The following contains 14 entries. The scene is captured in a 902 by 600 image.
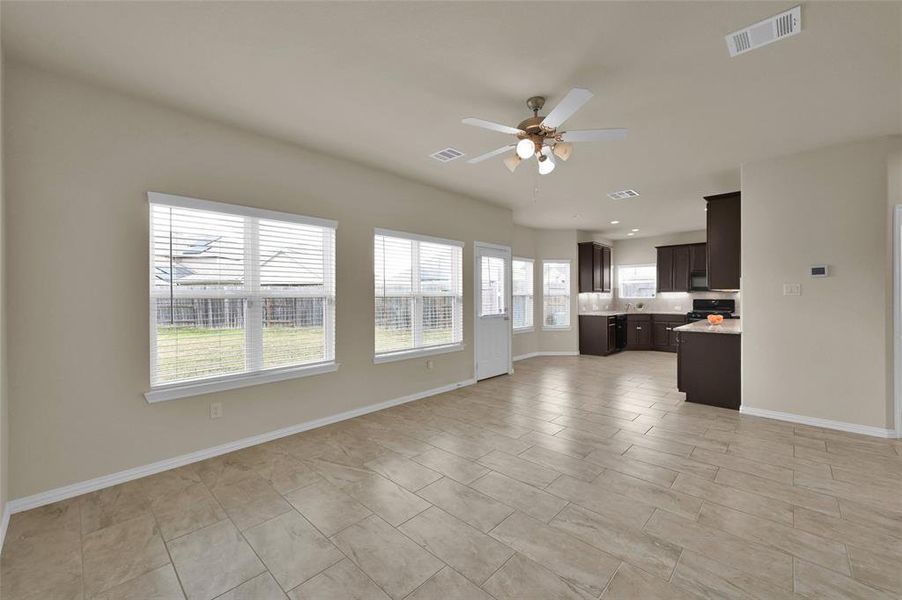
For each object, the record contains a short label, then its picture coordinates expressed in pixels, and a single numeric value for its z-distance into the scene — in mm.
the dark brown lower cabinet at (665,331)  9141
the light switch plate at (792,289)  4016
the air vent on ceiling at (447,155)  3963
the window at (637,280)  9781
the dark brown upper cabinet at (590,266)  8852
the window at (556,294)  8695
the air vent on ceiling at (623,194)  5586
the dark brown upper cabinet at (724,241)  4828
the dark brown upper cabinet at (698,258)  8602
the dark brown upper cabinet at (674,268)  8820
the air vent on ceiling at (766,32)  2057
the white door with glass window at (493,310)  6023
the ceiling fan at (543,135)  2557
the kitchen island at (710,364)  4527
